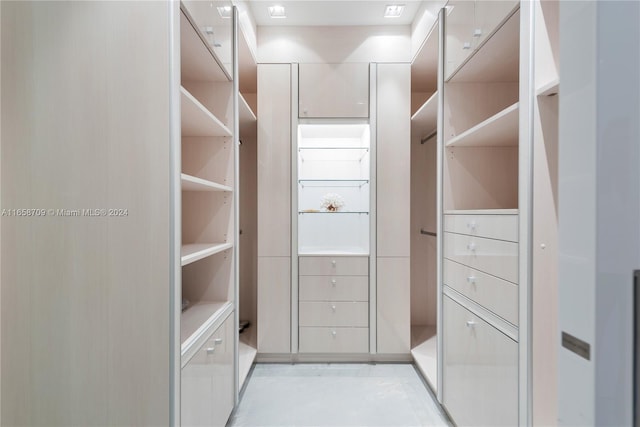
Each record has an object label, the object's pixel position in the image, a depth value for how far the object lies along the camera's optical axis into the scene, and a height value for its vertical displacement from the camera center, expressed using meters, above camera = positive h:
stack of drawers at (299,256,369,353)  2.65 -0.74
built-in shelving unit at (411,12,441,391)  3.14 -0.12
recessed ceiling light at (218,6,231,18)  1.69 +1.03
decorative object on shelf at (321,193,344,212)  2.87 +0.06
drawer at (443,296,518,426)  1.33 -0.73
